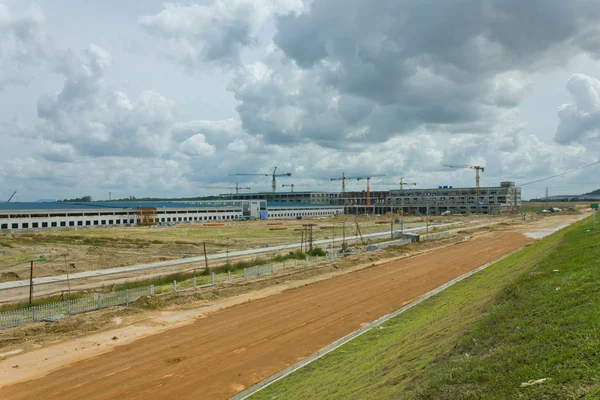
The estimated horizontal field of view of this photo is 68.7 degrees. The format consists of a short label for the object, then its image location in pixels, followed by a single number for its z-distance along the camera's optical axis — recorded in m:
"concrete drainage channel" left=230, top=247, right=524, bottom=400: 15.99
